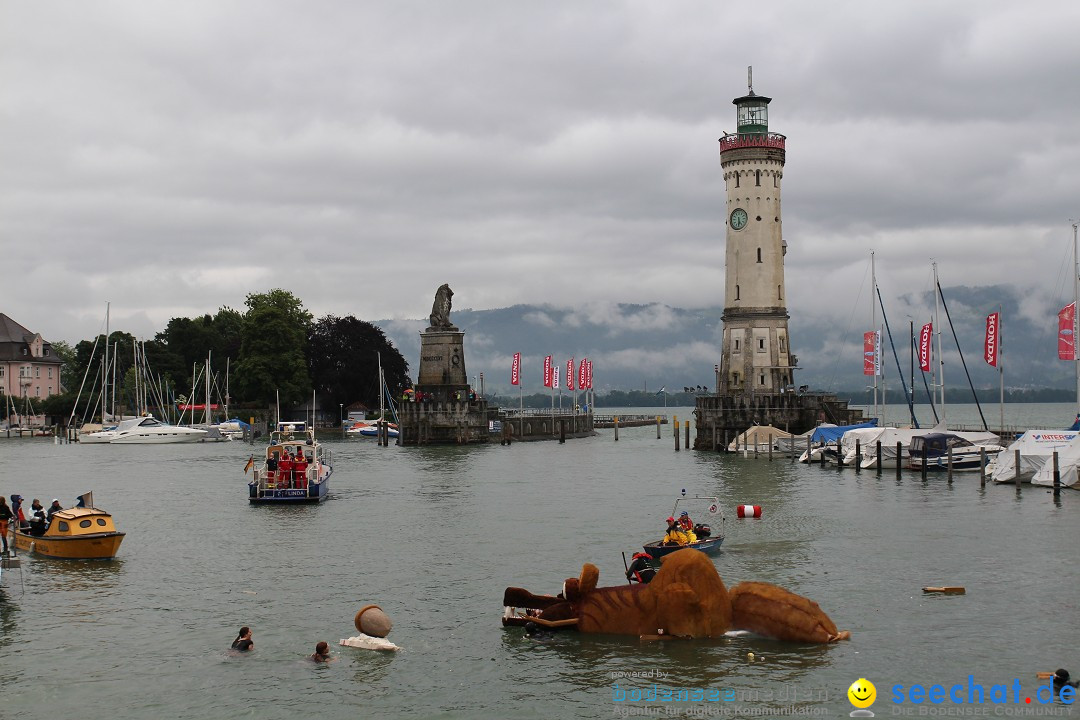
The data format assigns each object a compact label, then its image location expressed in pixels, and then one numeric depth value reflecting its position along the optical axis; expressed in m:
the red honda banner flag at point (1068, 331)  65.81
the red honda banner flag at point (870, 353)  94.19
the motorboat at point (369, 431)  131.38
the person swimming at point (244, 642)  26.33
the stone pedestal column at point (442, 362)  112.62
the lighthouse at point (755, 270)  98.56
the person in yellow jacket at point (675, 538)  35.84
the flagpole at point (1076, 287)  64.50
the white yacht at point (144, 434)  120.31
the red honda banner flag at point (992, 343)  75.75
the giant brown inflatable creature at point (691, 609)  26.19
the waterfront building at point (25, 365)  158.25
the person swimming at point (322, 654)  25.50
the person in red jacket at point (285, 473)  57.41
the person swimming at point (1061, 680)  22.62
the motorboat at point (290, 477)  56.19
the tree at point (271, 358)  141.62
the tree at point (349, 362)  149.88
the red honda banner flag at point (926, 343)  81.94
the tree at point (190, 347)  159.62
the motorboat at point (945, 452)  69.12
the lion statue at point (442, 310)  115.19
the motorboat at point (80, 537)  37.81
